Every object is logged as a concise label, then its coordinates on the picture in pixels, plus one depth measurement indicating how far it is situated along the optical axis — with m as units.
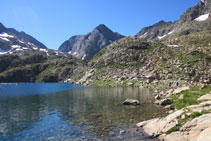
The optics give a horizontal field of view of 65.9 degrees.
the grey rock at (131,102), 39.10
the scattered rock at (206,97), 27.63
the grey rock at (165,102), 37.28
